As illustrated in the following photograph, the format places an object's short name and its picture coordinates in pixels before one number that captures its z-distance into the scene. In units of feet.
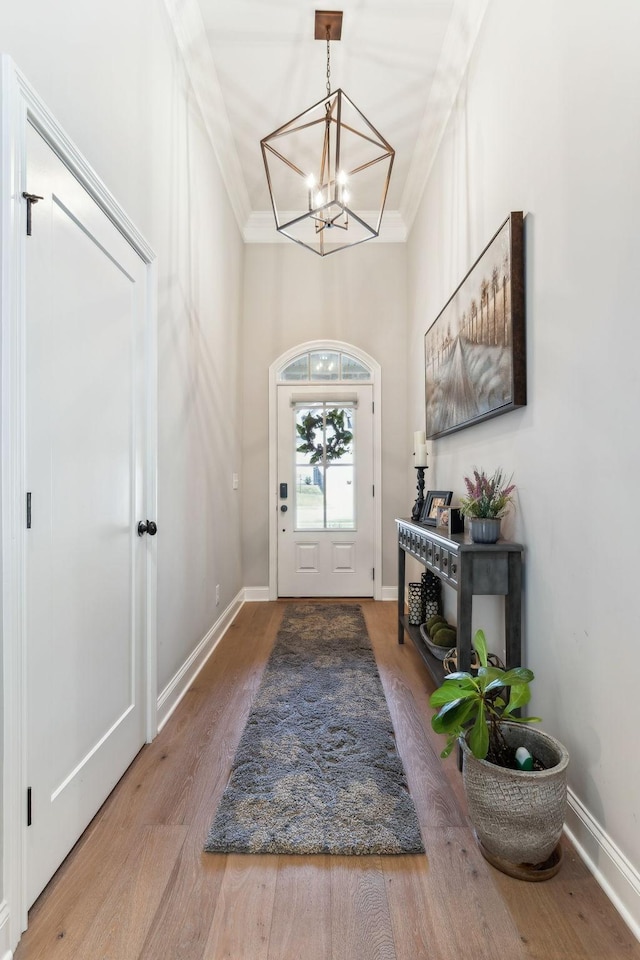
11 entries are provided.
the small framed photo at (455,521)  7.20
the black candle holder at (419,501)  9.81
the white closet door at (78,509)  3.99
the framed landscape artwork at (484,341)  5.71
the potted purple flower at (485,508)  5.83
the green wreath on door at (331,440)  13.52
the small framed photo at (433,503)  8.53
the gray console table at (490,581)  5.71
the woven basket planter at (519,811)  3.98
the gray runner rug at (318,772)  4.57
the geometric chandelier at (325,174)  7.55
